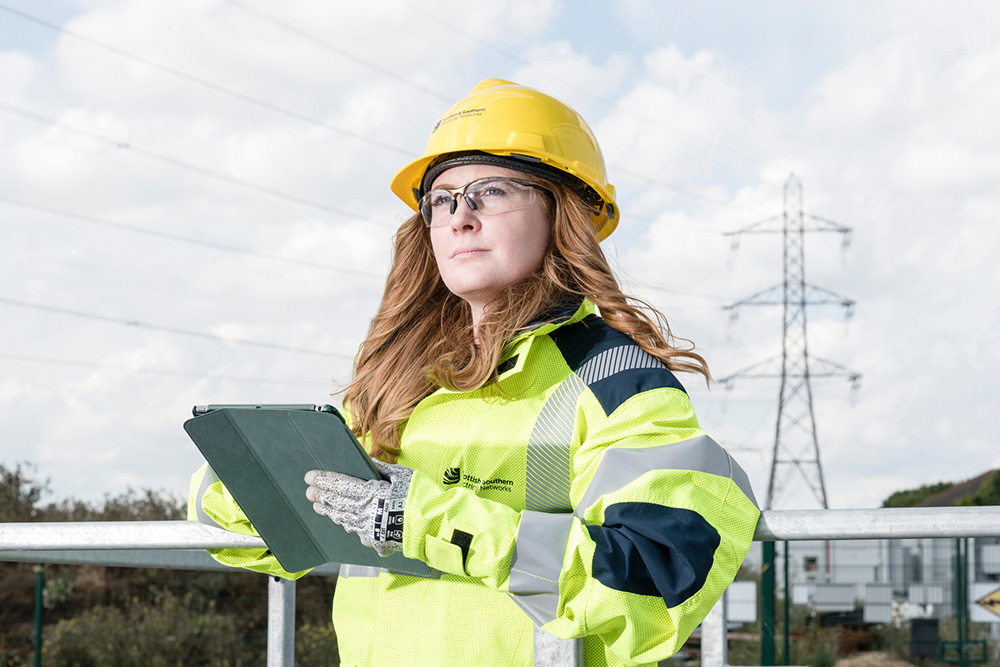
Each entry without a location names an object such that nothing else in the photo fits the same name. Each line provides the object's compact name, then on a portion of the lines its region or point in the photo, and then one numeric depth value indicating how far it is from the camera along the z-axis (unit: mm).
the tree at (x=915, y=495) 30603
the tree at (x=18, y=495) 11383
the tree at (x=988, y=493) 22422
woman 1541
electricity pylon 23734
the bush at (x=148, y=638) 9359
